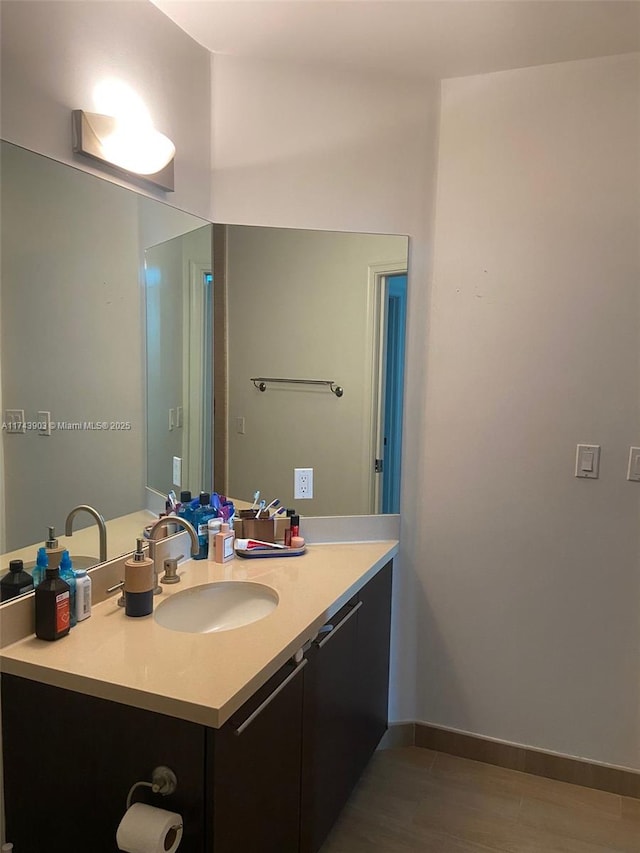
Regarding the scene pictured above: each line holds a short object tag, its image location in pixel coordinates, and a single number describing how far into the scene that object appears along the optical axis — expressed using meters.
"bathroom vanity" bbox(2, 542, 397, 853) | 1.18
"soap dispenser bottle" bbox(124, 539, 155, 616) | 1.49
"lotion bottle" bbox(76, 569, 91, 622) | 1.45
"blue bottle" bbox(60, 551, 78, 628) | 1.43
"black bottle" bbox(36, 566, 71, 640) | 1.35
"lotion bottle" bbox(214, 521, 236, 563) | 1.93
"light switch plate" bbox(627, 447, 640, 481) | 2.00
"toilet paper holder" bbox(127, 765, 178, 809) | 1.19
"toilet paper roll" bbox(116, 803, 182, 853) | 1.13
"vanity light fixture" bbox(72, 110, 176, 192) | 1.52
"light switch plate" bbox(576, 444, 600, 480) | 2.05
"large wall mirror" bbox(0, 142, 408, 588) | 1.42
